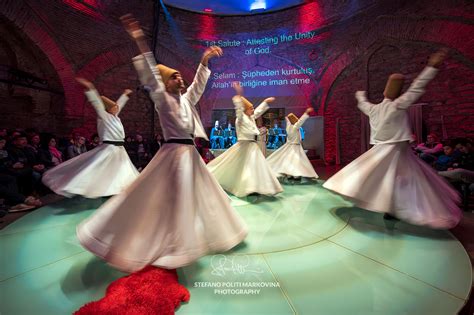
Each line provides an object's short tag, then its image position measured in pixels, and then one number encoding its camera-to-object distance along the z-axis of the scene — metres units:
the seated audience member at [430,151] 6.30
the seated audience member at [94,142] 7.60
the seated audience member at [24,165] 4.83
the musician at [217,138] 12.31
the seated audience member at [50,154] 5.59
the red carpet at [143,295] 1.50
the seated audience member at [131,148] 9.20
